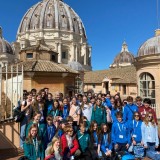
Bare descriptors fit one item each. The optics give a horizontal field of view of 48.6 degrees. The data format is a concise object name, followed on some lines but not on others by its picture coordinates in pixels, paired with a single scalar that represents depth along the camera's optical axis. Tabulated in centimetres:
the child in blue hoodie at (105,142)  373
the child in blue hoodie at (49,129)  362
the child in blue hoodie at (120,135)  394
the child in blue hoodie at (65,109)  447
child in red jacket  325
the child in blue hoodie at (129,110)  451
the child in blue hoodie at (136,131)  418
